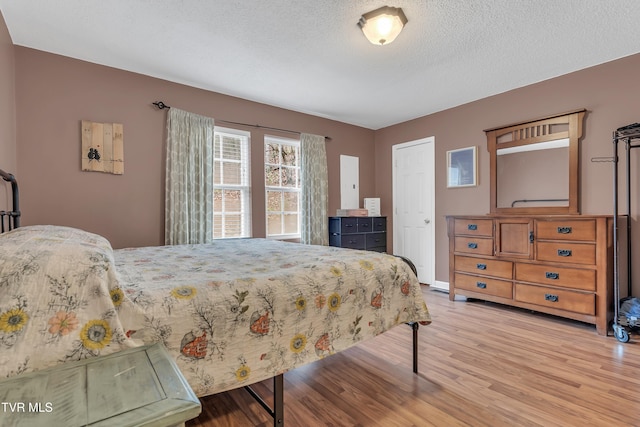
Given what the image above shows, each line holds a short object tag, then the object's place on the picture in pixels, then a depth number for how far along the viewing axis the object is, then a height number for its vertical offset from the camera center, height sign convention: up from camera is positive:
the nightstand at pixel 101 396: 0.58 -0.40
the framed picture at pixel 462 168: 3.88 +0.59
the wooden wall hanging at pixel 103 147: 2.76 +0.61
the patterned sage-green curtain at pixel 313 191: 4.14 +0.30
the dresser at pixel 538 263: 2.60 -0.49
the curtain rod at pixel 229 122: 3.12 +1.09
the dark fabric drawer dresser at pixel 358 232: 4.22 -0.28
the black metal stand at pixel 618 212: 2.45 +0.01
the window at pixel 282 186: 4.02 +0.36
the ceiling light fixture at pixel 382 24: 2.03 +1.29
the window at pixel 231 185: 3.61 +0.34
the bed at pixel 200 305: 0.88 -0.35
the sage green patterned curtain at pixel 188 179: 3.11 +0.36
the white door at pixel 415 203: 4.36 +0.14
